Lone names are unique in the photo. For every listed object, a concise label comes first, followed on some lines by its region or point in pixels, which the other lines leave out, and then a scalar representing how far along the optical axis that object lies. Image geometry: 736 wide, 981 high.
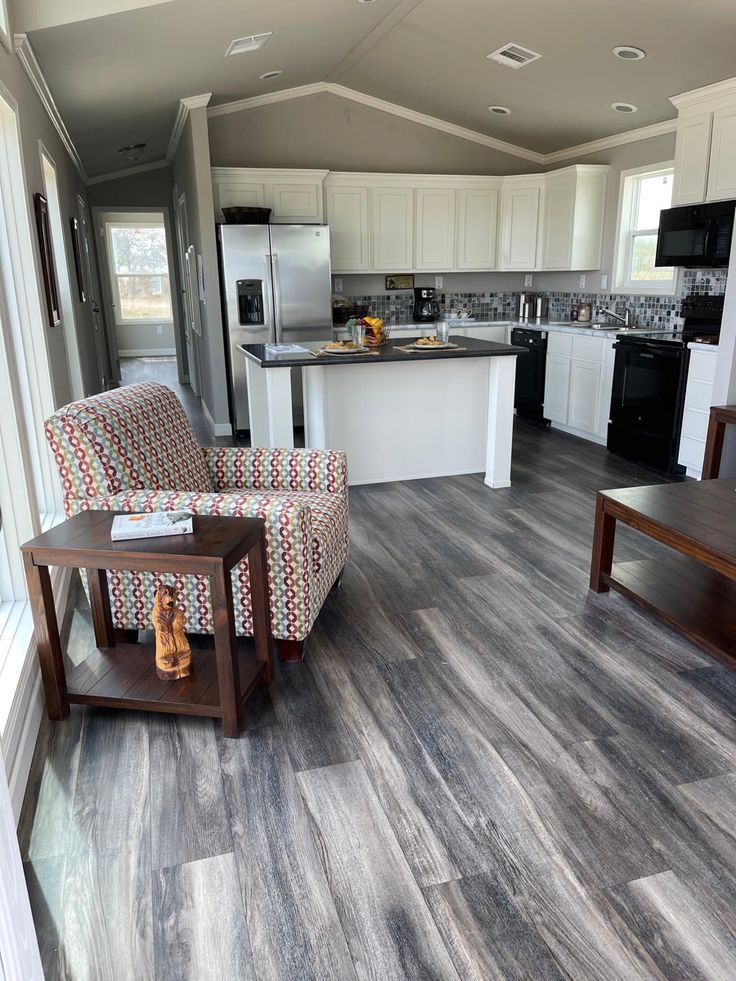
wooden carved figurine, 2.13
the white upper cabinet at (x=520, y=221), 6.90
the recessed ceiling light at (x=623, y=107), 5.41
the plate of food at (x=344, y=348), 4.29
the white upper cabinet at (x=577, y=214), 6.32
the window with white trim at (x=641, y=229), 5.83
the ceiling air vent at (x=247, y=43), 4.48
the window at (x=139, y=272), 12.31
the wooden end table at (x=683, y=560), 2.48
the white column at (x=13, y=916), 1.07
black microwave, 4.68
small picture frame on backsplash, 7.23
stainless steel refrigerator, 5.94
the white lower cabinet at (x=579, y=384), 5.63
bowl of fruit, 4.59
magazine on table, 2.02
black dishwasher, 6.44
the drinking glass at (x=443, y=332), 4.52
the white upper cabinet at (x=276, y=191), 6.28
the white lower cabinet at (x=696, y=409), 4.55
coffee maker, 7.21
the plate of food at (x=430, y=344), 4.41
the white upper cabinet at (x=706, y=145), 4.63
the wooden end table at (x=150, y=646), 1.94
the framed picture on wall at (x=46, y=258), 3.50
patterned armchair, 2.29
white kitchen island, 4.31
